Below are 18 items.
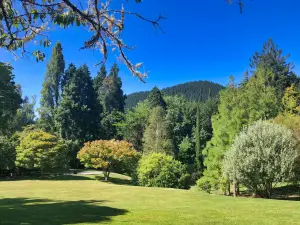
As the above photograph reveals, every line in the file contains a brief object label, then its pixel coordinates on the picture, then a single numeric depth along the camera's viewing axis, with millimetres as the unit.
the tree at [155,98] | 45406
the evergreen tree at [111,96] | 54562
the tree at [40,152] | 29438
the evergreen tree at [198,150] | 37344
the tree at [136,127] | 45250
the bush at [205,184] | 24906
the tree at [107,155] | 28203
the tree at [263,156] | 18359
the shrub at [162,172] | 25531
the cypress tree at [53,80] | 49906
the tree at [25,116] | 50756
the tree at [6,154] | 29452
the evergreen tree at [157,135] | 37469
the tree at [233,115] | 24484
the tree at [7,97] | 26956
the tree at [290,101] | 29908
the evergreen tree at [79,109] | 43281
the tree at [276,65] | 40569
